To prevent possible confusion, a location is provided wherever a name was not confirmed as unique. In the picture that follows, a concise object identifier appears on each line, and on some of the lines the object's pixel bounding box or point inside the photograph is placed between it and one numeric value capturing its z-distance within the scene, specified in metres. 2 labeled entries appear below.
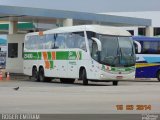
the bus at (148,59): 38.28
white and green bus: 30.17
